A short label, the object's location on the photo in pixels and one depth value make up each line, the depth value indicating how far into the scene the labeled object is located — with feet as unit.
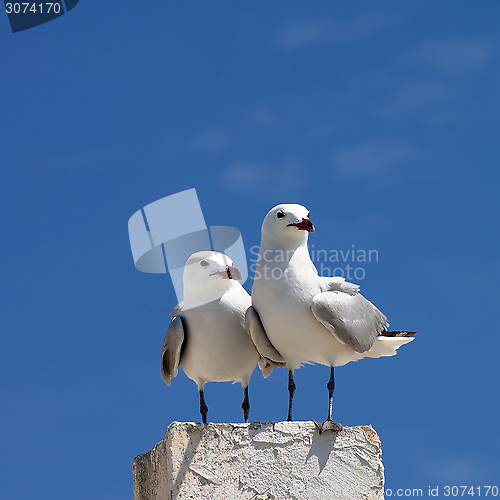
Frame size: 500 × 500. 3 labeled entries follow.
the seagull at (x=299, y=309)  65.05
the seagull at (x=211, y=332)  70.38
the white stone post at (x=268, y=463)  59.47
